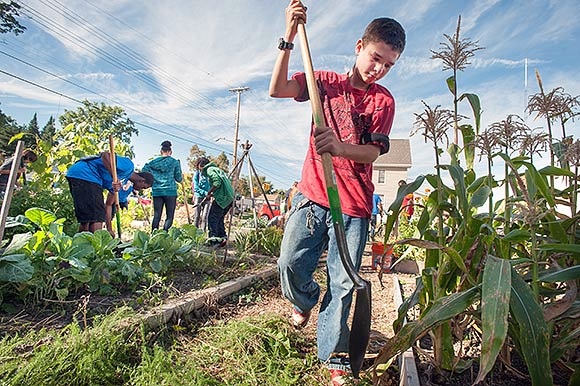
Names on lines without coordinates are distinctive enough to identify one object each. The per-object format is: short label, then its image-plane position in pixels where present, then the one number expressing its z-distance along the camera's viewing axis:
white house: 35.59
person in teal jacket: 5.85
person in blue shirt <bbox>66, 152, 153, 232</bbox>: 3.86
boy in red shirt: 1.69
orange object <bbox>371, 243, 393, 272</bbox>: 4.91
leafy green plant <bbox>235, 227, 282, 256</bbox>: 4.67
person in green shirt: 5.48
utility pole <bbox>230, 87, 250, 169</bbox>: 29.52
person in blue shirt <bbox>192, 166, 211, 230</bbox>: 6.28
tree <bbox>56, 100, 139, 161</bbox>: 5.66
